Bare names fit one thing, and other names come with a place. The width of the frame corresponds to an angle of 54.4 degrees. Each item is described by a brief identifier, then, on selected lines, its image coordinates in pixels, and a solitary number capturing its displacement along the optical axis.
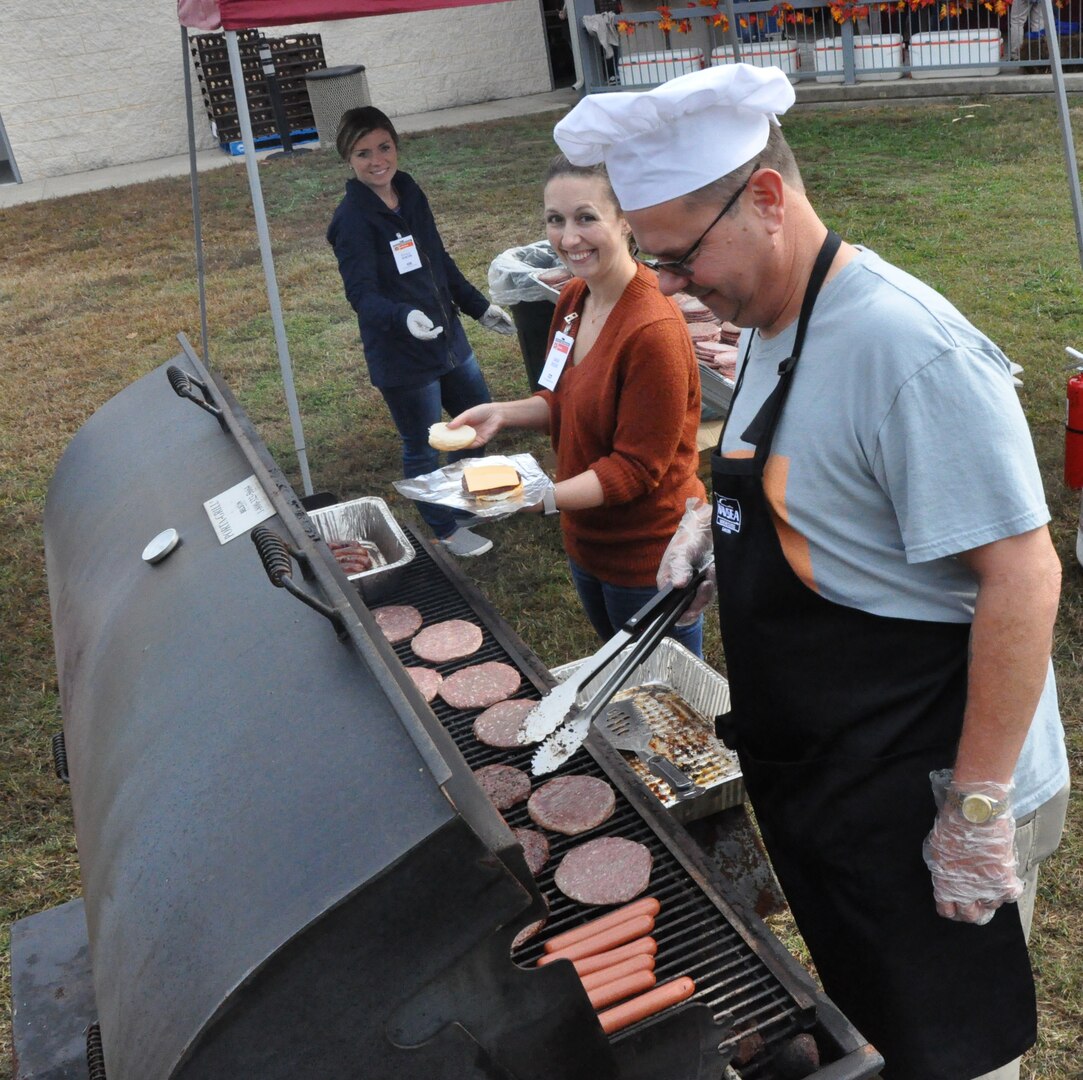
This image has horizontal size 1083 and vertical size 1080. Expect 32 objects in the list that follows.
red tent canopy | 3.96
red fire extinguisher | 4.55
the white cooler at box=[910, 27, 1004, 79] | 12.73
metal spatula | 2.65
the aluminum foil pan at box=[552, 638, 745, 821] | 2.71
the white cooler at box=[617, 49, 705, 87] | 13.88
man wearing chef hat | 1.42
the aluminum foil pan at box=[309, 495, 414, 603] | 3.47
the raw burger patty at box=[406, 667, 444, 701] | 2.74
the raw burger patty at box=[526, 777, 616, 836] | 2.26
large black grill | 1.39
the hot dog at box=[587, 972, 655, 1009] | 1.80
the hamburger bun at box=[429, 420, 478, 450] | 3.21
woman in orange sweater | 2.63
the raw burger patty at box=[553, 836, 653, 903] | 2.06
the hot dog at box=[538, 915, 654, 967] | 1.92
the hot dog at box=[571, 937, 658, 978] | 1.88
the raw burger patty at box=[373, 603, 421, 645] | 3.03
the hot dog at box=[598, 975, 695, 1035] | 1.76
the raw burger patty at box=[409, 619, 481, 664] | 2.87
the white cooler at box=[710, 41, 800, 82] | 13.62
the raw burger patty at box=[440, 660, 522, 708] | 2.67
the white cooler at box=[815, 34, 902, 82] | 13.27
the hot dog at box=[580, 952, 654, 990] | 1.84
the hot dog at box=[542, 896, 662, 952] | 1.96
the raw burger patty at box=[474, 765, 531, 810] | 2.41
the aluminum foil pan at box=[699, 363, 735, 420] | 5.01
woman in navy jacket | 4.53
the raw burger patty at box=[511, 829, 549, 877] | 2.20
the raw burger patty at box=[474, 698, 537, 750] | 2.52
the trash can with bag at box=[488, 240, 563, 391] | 5.75
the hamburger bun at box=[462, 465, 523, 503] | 2.96
